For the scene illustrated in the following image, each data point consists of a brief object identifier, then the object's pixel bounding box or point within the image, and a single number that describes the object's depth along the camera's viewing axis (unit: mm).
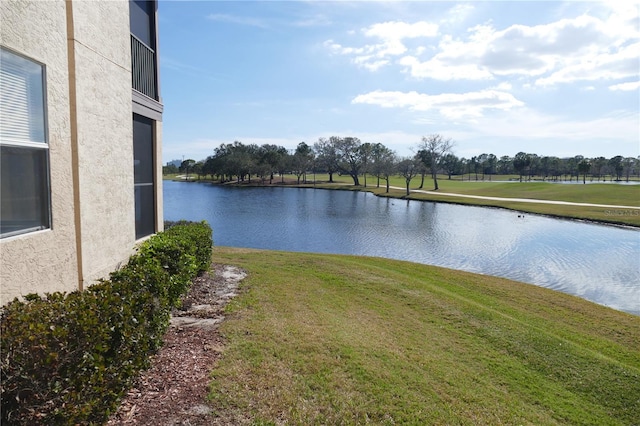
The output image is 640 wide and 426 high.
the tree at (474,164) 124550
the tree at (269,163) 85688
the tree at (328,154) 88625
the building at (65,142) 4062
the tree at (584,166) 77375
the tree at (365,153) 84000
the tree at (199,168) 107875
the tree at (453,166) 120062
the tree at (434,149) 73056
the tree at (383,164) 69500
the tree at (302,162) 87062
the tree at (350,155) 85788
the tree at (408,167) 64375
